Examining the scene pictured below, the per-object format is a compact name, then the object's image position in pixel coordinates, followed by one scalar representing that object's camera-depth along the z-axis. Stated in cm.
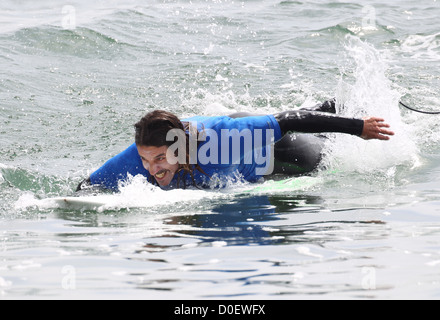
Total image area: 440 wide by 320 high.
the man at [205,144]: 1078
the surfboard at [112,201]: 1099
